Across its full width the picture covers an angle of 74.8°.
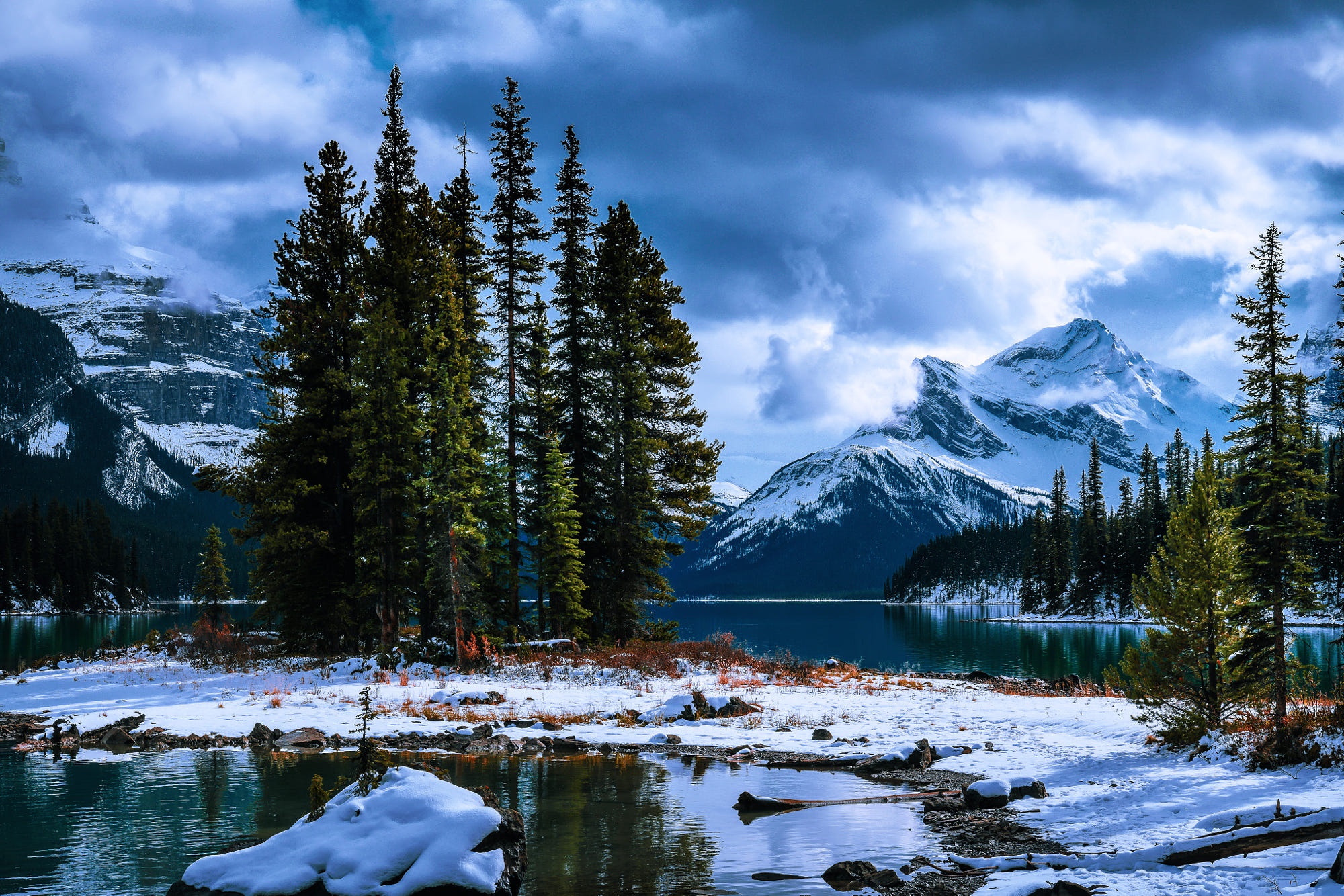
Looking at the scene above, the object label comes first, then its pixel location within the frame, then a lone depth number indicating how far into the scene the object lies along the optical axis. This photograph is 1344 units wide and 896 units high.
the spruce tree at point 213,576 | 74.00
